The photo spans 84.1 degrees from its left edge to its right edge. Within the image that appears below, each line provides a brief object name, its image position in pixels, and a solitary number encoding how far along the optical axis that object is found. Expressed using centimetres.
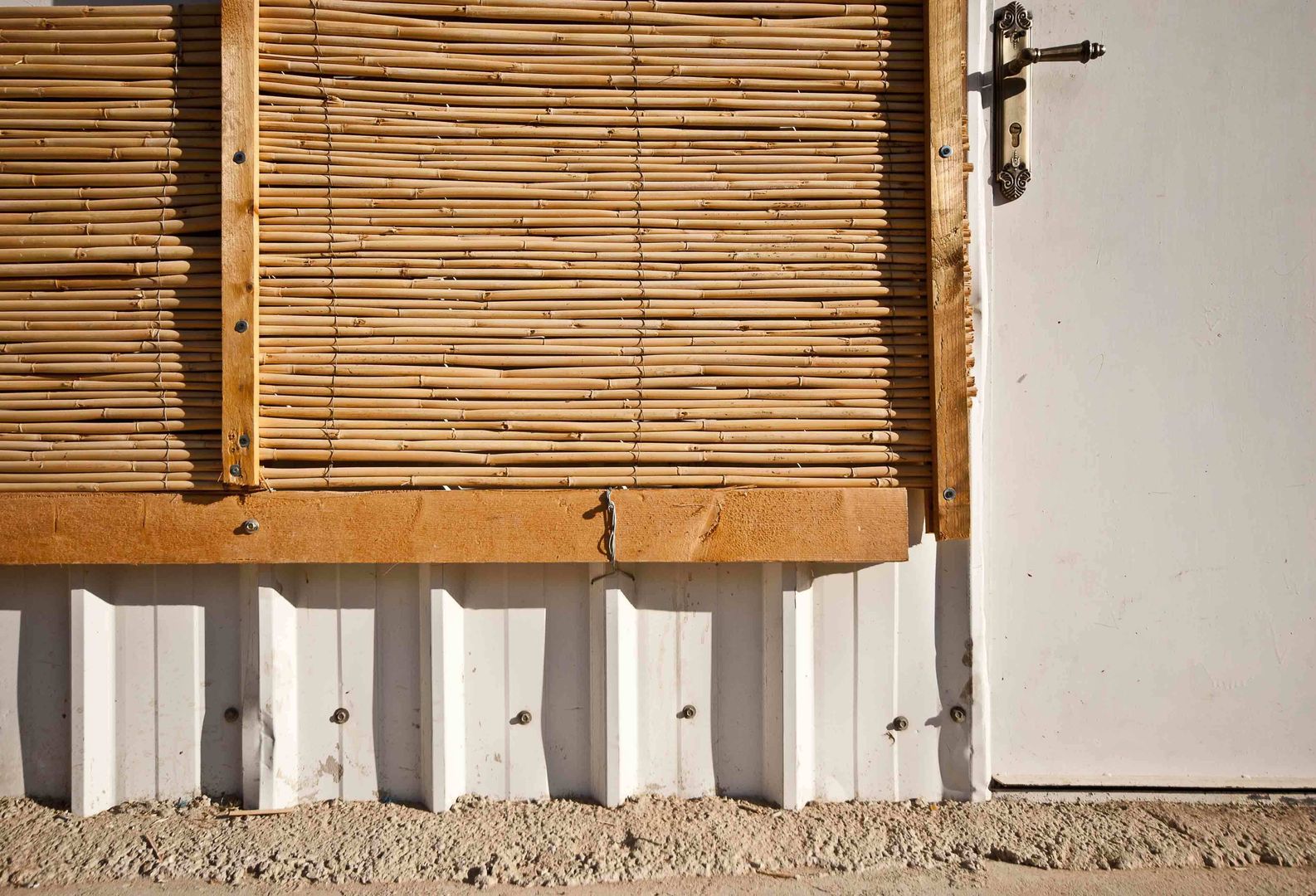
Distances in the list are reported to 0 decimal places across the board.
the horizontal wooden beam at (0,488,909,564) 164
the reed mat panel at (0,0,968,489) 166
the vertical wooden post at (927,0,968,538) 165
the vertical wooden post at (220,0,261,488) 162
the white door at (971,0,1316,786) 178
